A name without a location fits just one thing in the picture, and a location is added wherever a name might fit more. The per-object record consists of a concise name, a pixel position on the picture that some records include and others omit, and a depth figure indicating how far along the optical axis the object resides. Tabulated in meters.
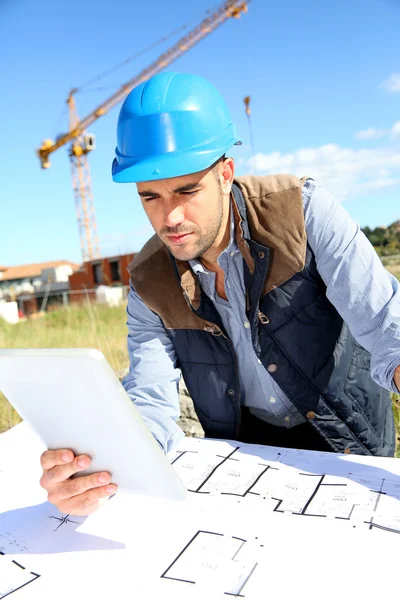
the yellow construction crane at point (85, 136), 41.22
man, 1.52
